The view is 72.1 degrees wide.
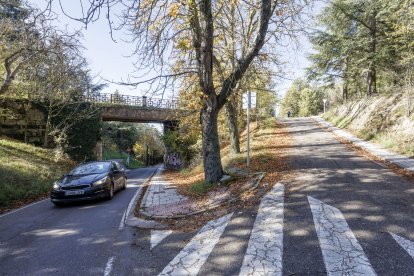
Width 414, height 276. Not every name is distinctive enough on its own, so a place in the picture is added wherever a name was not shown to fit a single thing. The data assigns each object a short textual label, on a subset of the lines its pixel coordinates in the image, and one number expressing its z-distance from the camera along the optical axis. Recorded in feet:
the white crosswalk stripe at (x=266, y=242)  12.90
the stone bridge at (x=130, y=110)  94.47
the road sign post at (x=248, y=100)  33.30
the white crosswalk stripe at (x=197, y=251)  13.47
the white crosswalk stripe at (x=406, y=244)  13.29
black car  29.68
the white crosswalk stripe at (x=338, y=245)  12.26
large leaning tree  27.07
